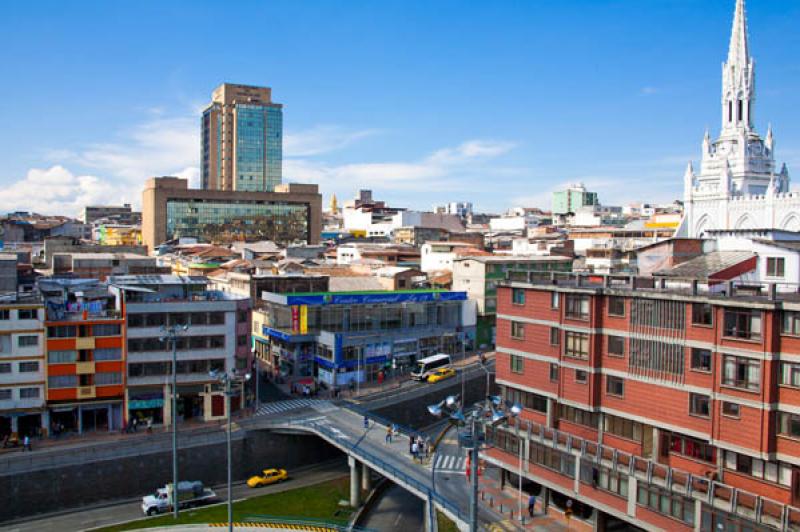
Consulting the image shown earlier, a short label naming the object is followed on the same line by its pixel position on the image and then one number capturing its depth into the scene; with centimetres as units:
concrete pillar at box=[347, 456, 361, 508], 4872
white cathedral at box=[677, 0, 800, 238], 12769
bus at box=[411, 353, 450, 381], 6961
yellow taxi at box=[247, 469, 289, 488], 5119
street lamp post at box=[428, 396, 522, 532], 2561
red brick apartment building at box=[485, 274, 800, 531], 3183
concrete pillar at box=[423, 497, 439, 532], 3856
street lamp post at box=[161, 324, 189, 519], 4516
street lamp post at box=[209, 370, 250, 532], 4172
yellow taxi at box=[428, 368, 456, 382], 6875
